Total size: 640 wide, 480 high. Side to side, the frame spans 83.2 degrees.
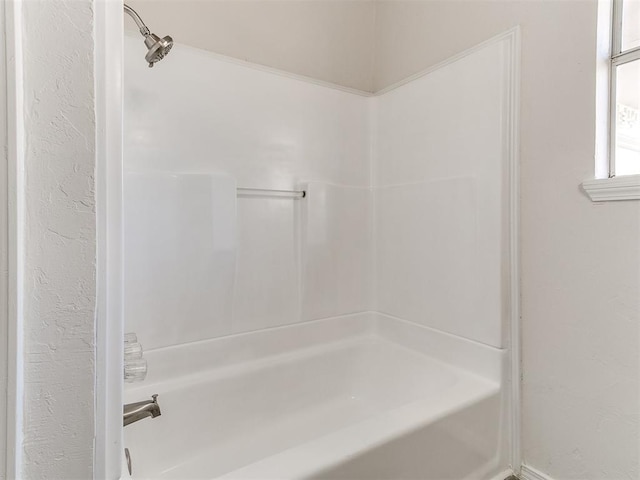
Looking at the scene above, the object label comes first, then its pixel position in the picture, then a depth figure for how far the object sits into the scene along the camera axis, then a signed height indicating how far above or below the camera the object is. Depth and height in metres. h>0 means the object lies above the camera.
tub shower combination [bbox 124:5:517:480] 1.34 -0.11
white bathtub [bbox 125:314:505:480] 1.03 -0.62
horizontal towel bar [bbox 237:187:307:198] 1.59 +0.20
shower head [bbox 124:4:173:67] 1.15 +0.63
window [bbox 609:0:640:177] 1.16 +0.47
